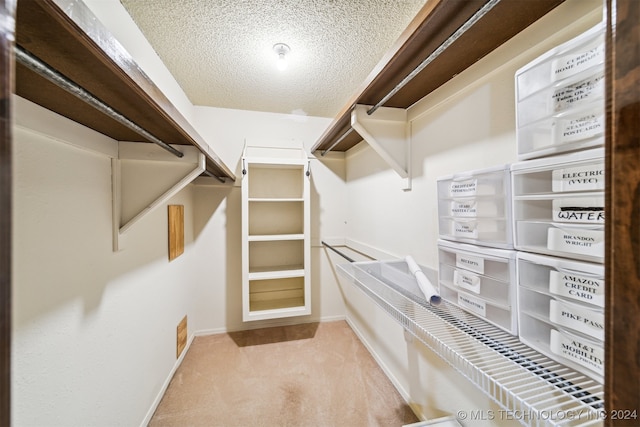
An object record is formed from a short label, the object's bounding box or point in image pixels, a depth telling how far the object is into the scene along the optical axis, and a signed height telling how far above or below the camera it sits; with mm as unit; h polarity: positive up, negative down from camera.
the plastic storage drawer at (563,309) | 474 -224
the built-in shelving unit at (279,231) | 2197 -183
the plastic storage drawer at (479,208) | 692 +15
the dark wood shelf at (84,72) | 437 +358
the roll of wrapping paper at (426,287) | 897 -301
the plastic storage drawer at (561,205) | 486 +17
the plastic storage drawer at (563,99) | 488 +268
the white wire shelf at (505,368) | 449 -362
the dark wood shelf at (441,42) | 694 +617
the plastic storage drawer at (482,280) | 660 -220
